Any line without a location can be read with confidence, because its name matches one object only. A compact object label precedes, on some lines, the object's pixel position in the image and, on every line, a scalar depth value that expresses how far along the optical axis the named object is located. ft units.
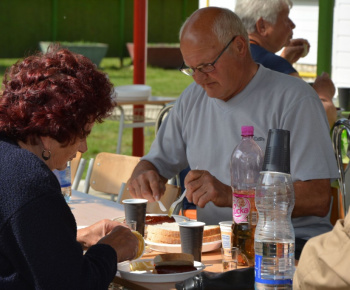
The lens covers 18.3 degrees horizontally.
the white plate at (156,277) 11.46
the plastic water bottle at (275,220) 9.92
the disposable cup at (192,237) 12.46
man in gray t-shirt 15.04
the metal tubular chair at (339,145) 15.06
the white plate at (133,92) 35.98
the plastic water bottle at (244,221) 12.41
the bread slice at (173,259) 11.95
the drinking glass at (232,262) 12.04
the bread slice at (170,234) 13.57
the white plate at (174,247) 13.41
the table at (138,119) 36.82
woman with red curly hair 9.98
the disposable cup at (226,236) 12.95
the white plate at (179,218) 14.77
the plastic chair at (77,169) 23.63
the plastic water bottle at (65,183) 19.21
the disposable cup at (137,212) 13.95
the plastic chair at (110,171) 21.38
